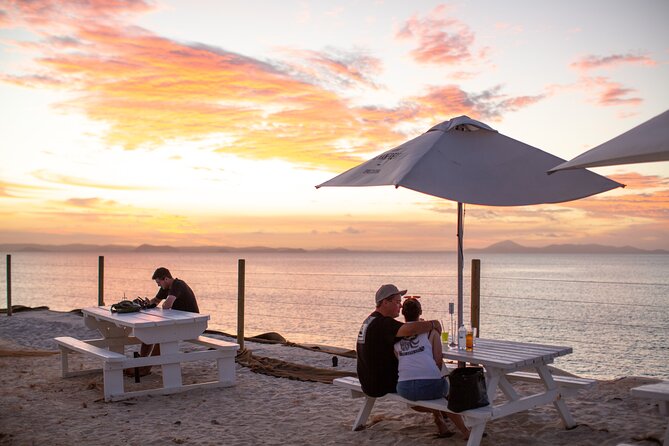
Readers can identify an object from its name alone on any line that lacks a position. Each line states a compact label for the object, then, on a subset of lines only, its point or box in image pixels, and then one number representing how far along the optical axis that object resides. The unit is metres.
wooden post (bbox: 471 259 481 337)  7.76
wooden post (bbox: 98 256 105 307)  12.59
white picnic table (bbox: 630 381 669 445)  4.01
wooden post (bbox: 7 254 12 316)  13.95
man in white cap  4.84
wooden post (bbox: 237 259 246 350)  9.24
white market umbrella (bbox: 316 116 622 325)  5.04
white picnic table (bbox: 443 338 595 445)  4.45
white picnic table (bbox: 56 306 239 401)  6.45
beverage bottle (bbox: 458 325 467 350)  4.84
